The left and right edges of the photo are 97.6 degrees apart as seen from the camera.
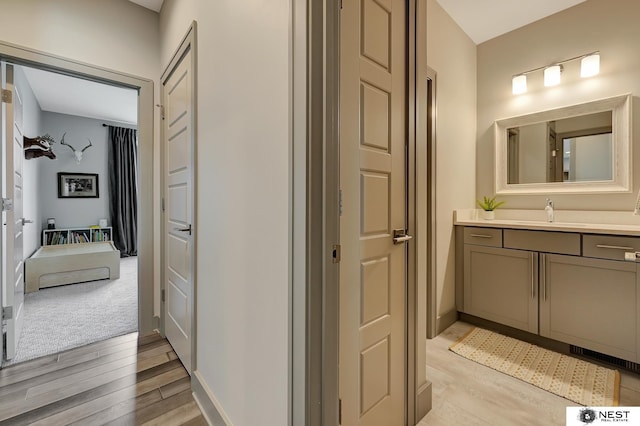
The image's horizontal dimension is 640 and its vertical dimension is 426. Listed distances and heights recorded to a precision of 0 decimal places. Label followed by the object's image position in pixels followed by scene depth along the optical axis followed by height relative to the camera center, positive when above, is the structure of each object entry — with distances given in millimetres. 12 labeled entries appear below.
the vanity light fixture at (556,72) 2236 +1198
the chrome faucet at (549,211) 2418 +5
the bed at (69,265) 3418 -706
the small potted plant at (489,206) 2732 +54
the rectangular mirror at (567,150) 2189 +542
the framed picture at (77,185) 5094 +495
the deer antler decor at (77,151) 5075 +1106
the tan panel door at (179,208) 1773 +23
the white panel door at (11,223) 1865 -78
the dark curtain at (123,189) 5598 +456
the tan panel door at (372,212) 1050 -2
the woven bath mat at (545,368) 1628 -1052
